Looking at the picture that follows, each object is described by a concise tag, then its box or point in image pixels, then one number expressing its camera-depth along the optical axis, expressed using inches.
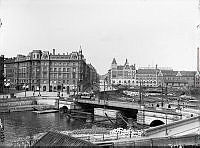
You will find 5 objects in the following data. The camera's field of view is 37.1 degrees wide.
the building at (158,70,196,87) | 6704.2
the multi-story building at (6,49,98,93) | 3892.7
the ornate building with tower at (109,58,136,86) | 7071.9
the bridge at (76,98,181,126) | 1678.6
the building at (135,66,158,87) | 6988.2
